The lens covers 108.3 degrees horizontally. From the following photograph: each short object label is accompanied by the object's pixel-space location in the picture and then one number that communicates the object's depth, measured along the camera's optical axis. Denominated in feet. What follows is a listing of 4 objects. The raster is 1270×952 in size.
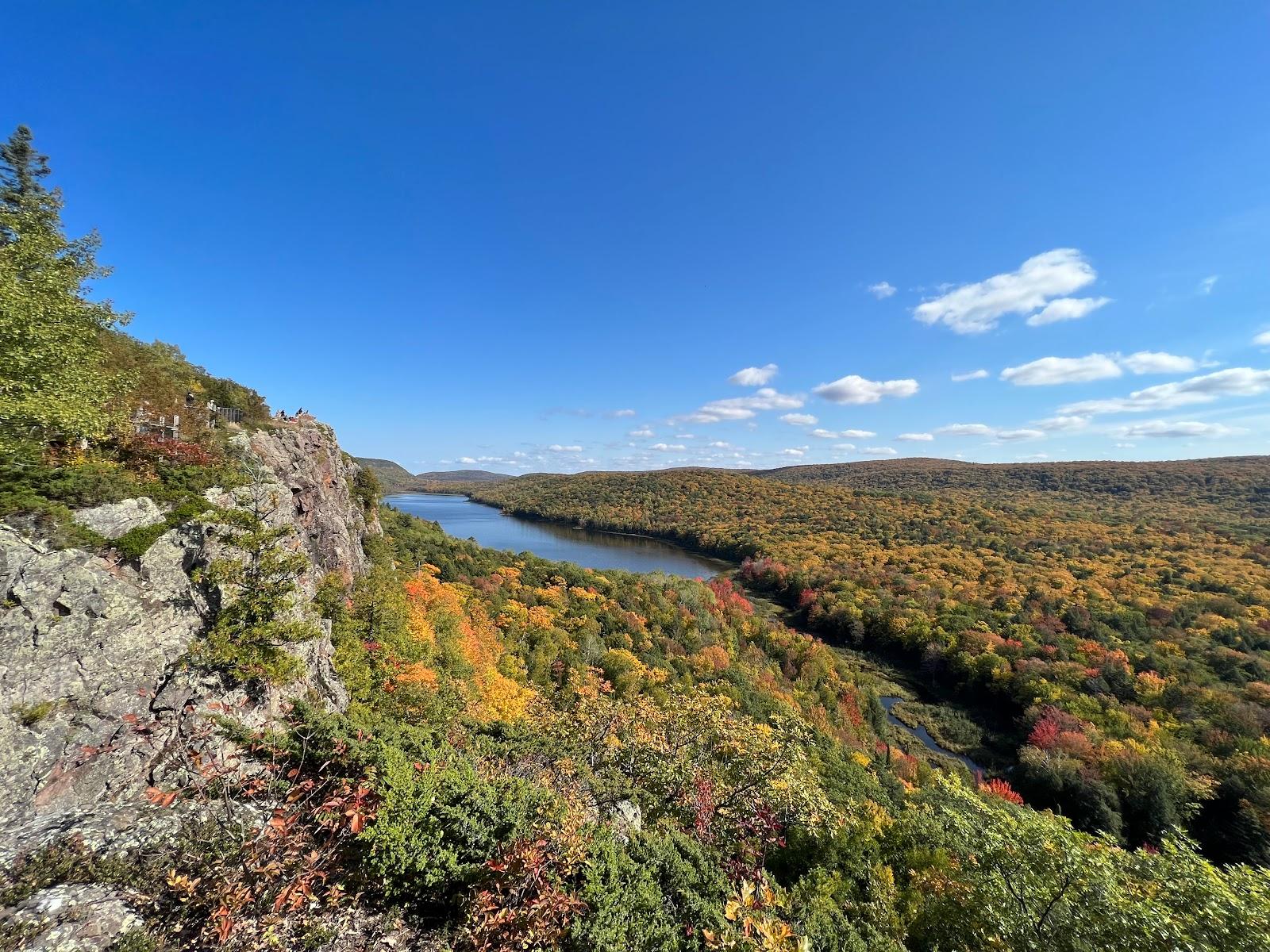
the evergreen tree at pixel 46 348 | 28.35
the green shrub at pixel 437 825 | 19.48
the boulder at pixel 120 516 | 28.12
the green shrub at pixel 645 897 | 18.38
